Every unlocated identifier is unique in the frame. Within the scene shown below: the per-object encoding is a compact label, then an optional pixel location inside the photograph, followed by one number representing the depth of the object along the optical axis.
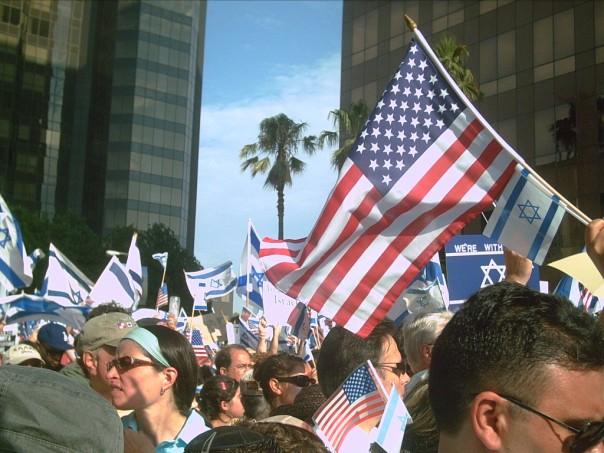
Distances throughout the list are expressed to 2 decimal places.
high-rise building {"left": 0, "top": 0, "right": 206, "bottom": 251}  74.94
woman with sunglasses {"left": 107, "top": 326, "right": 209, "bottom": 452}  3.83
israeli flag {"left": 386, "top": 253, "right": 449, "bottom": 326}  7.17
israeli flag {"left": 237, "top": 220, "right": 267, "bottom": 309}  14.59
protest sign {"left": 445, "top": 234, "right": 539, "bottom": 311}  6.82
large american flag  4.45
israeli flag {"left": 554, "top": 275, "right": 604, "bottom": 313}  8.12
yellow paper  5.06
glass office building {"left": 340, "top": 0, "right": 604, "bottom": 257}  28.28
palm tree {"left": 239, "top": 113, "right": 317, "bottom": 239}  41.78
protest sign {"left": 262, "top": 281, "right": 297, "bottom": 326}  12.49
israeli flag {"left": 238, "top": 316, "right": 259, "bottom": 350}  13.12
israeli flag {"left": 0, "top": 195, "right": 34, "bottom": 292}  10.87
